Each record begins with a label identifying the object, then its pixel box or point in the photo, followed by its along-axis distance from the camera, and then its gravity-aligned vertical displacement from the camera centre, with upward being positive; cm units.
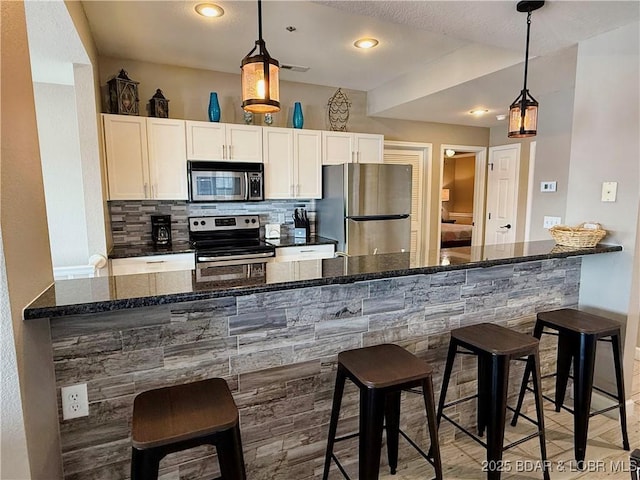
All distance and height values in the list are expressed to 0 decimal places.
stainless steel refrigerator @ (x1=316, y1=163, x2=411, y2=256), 369 -9
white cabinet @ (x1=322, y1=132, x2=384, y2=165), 405 +56
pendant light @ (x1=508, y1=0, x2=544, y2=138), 220 +48
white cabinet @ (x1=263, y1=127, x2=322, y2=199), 380 +37
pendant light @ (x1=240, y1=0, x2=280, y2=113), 168 +54
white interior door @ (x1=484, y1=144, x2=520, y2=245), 475 +3
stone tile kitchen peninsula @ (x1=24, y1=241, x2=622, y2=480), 133 -60
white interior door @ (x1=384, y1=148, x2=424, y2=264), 496 +11
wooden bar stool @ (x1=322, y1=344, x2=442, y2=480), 137 -72
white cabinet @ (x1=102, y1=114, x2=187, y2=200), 320 +37
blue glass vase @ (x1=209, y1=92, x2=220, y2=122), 362 +88
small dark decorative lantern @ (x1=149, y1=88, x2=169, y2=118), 343 +86
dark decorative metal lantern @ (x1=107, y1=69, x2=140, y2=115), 322 +91
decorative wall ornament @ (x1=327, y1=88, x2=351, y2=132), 436 +102
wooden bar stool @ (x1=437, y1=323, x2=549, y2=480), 162 -80
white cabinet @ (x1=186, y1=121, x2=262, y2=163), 347 +54
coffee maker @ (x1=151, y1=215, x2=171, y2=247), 357 -30
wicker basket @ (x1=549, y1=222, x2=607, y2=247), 223 -23
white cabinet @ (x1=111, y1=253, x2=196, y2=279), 307 -55
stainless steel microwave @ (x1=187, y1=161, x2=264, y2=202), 350 +16
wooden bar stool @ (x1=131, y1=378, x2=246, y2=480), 104 -66
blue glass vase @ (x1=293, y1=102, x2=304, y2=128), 400 +87
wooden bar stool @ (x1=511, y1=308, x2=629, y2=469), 191 -83
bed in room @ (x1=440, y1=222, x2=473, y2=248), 678 -74
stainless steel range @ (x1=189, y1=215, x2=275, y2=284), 339 -43
